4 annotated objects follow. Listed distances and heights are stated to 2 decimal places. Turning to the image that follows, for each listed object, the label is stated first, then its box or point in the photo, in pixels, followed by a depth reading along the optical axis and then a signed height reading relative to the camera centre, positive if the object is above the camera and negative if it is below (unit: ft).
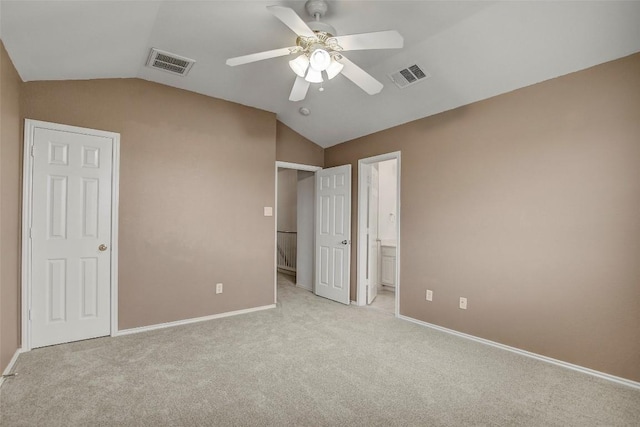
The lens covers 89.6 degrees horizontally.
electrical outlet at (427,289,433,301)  12.09 -2.86
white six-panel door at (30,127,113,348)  9.70 -0.63
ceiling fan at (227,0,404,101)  6.54 +3.77
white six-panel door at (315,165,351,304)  15.15 -0.70
